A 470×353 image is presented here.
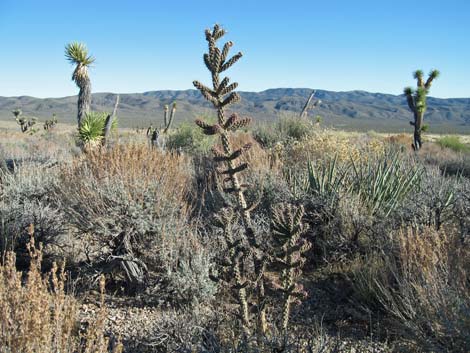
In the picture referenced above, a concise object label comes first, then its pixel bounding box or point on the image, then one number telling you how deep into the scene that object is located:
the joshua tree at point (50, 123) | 41.58
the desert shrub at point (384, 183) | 6.77
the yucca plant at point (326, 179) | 6.85
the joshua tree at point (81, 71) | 16.02
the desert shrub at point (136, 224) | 5.29
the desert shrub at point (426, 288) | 3.42
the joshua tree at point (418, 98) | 21.22
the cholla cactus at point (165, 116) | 23.45
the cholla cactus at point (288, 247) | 3.26
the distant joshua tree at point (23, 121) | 42.28
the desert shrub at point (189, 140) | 15.15
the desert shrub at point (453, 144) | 24.06
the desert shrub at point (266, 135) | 14.59
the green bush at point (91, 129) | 12.57
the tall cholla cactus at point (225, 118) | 3.05
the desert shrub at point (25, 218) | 6.31
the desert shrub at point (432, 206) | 6.00
